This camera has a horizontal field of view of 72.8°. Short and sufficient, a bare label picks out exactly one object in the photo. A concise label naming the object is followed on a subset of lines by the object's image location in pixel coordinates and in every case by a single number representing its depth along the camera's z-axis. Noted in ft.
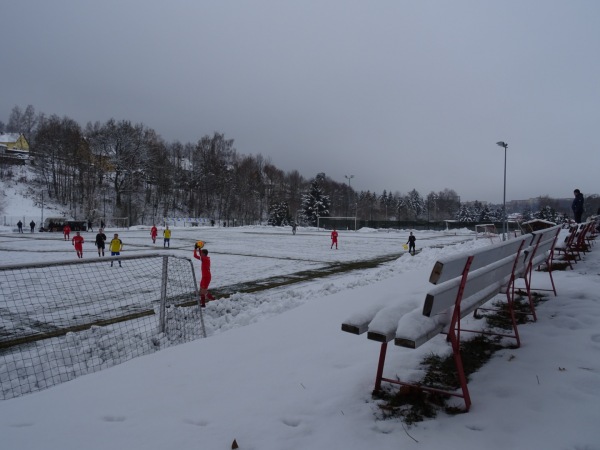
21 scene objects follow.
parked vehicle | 174.40
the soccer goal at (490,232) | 87.73
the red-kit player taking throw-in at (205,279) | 30.86
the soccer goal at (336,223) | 234.17
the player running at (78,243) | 61.26
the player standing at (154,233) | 103.45
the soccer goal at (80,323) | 18.40
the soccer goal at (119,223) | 232.47
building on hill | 315.39
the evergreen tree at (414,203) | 473.26
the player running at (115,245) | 55.04
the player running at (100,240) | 64.54
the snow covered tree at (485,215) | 340.18
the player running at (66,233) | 107.57
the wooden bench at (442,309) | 8.61
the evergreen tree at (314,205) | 269.03
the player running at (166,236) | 88.82
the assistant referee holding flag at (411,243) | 73.97
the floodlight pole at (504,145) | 99.68
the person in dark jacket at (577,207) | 52.27
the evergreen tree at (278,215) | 275.59
